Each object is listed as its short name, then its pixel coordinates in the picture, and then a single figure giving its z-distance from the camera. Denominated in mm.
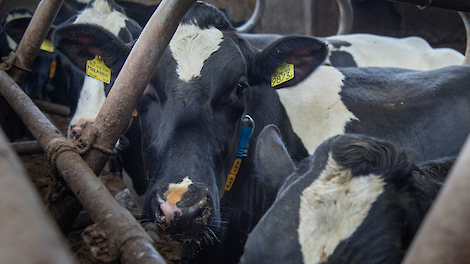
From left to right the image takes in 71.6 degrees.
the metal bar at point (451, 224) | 353
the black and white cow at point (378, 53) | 3828
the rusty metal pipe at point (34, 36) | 1666
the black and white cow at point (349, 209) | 905
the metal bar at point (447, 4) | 1633
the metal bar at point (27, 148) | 2863
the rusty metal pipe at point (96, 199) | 725
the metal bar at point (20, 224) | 311
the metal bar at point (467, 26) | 3285
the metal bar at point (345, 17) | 4569
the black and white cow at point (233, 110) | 1329
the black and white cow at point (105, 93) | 2402
